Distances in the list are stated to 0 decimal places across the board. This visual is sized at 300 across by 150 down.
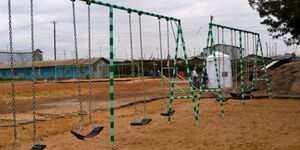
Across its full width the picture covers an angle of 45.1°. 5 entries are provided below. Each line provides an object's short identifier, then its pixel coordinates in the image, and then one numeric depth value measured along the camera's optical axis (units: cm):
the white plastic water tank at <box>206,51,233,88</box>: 2248
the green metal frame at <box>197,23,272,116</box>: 1046
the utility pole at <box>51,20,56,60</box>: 5886
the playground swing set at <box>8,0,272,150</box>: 556
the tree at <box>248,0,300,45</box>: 1670
